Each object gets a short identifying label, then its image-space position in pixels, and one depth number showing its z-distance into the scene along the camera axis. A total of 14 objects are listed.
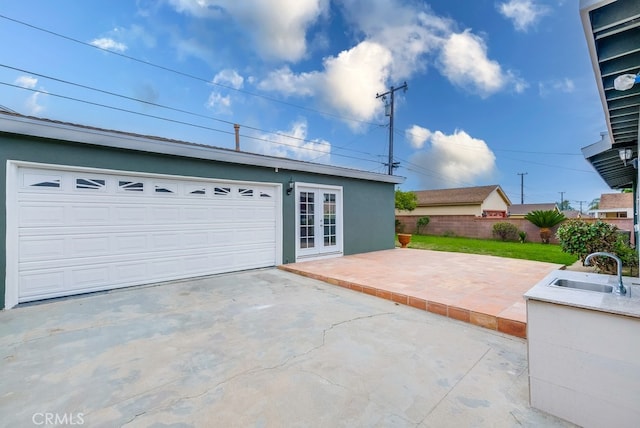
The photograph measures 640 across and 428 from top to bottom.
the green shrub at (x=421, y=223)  17.33
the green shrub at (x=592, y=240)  5.62
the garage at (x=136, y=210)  4.28
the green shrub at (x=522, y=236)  13.41
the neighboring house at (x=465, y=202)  21.31
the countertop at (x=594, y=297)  1.62
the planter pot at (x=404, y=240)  10.63
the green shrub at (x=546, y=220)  12.70
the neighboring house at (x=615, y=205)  23.89
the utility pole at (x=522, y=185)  38.59
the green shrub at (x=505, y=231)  13.77
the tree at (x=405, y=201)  16.61
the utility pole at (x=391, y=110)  16.61
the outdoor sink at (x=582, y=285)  2.04
